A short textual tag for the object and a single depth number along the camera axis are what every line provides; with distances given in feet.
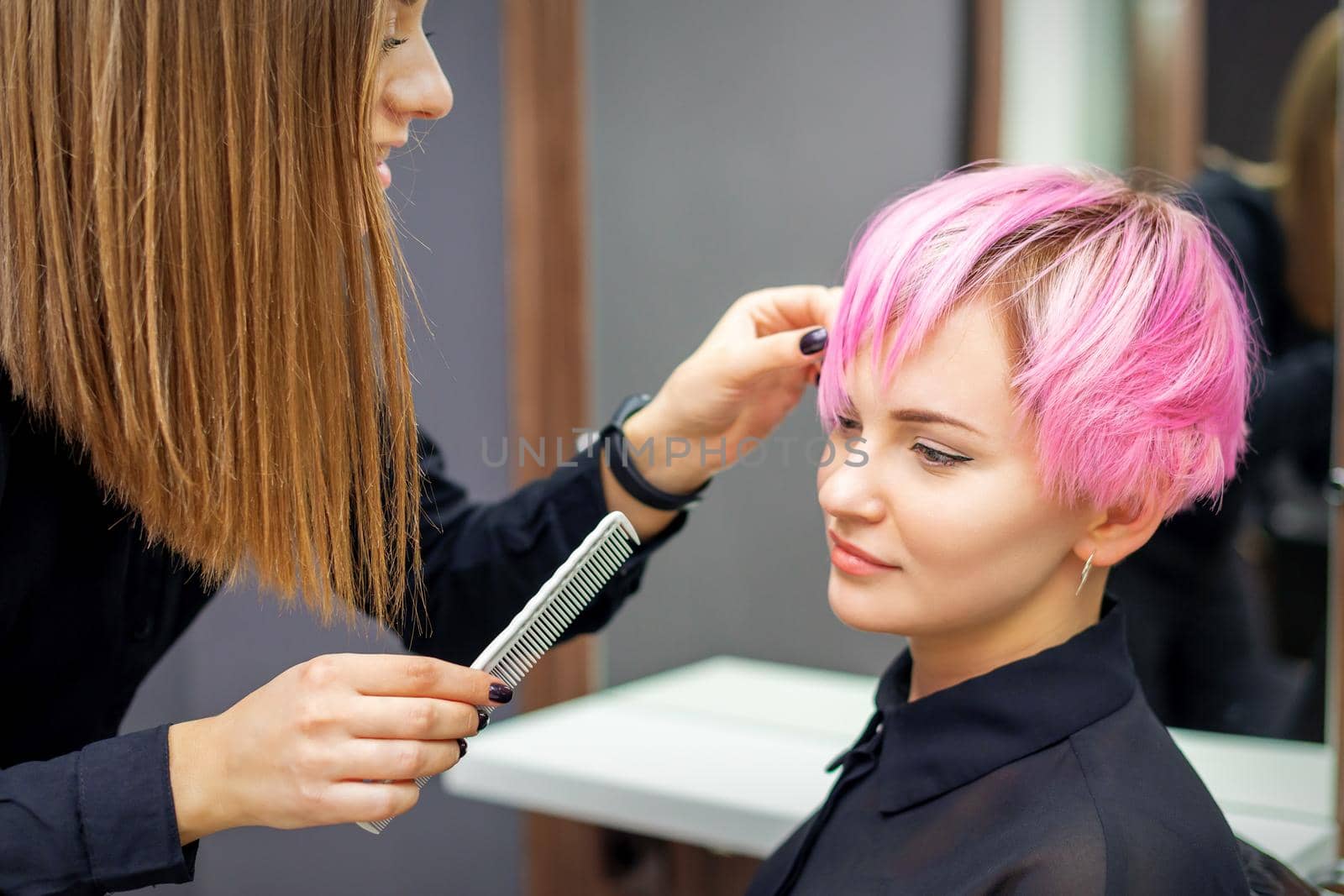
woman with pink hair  2.23
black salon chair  2.32
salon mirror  3.64
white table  3.74
